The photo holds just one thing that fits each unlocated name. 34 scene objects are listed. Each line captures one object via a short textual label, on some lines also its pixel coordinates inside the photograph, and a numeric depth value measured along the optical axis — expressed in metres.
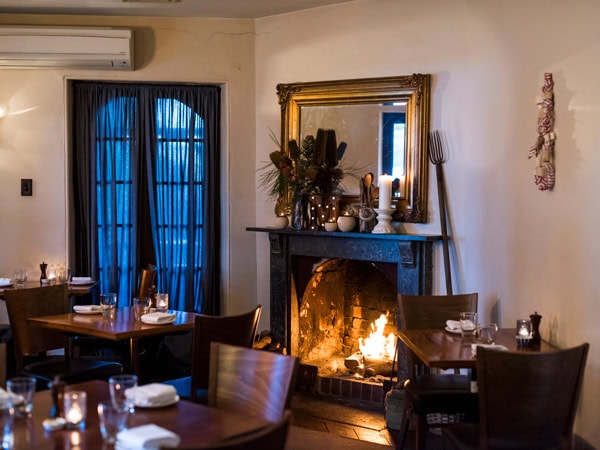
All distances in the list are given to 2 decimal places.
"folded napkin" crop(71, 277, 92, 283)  5.62
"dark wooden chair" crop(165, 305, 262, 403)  3.69
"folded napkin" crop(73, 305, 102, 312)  4.33
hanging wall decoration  3.80
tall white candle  5.13
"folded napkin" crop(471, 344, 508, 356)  3.37
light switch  5.96
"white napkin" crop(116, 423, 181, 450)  2.15
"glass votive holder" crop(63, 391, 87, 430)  2.38
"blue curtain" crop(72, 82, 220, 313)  6.01
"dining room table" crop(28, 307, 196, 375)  3.86
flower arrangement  5.51
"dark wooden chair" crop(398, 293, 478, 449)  3.69
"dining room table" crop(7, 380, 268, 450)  2.26
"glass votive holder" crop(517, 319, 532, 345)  3.62
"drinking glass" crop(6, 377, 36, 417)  2.44
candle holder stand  5.14
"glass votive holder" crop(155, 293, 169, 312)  4.26
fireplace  5.08
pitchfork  4.85
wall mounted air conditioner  5.71
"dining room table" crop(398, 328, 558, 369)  3.26
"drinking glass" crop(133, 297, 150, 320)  4.16
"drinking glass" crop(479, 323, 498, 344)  3.60
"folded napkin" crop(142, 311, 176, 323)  4.04
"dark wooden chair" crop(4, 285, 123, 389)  4.21
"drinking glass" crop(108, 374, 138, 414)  2.29
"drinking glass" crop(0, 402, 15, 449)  2.21
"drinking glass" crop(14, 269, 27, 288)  5.52
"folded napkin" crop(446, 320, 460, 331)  3.84
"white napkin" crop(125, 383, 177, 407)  2.57
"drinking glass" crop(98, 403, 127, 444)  2.21
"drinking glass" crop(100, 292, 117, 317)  4.19
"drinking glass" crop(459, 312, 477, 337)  3.75
